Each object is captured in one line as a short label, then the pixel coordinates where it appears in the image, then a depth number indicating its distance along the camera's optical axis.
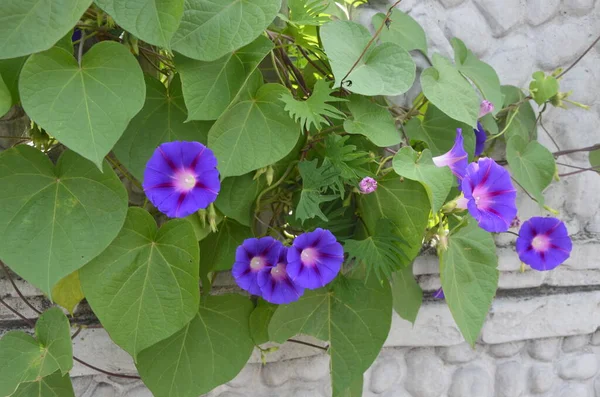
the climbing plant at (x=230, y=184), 0.86
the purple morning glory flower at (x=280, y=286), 1.00
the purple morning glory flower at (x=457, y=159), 1.03
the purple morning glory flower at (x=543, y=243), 1.22
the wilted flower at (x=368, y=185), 0.98
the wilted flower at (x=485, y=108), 1.19
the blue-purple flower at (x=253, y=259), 0.99
